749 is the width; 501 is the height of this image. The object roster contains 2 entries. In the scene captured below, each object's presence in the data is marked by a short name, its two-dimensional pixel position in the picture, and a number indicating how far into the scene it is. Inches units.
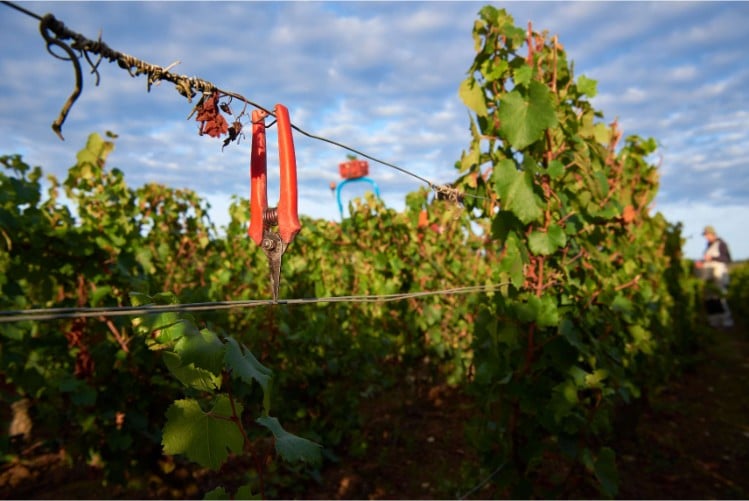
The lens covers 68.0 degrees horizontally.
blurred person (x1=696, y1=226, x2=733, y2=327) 470.6
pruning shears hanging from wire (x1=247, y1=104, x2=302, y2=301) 46.5
